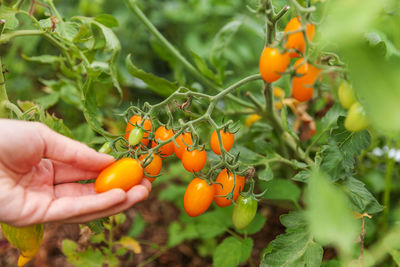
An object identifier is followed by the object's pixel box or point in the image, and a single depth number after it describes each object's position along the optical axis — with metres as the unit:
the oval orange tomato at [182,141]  0.47
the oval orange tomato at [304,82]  0.46
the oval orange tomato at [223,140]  0.47
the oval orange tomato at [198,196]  0.47
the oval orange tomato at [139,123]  0.48
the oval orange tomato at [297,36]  0.44
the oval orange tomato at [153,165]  0.47
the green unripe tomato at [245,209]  0.48
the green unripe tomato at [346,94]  0.44
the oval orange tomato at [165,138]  0.48
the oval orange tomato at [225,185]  0.47
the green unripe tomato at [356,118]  0.43
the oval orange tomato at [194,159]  0.46
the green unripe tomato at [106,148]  0.49
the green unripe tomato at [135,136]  0.46
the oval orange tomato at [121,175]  0.46
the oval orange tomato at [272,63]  0.44
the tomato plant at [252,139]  0.33
